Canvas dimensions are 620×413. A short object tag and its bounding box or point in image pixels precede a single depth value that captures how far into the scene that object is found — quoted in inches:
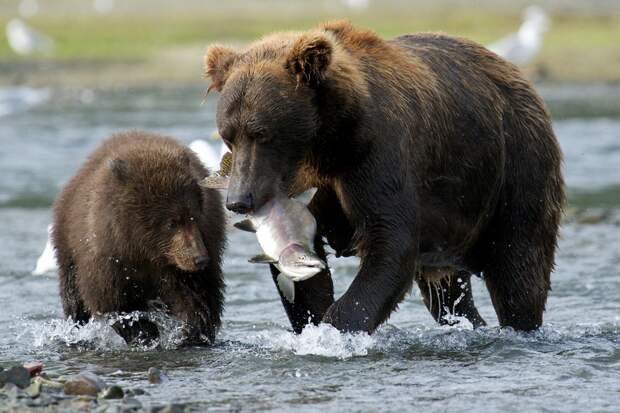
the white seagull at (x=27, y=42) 2159.2
